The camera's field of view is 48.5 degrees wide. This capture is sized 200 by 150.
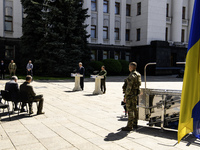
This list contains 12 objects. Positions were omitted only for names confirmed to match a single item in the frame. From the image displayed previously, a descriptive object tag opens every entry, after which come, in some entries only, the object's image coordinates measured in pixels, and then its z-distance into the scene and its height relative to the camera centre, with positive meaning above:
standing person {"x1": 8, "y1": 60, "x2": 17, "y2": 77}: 22.03 -0.31
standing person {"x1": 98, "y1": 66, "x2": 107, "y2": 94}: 13.52 -0.97
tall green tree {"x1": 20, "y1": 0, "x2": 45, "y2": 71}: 25.20 +4.05
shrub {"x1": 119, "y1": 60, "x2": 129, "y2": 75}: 32.50 -0.01
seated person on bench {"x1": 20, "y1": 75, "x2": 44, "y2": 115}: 7.34 -0.89
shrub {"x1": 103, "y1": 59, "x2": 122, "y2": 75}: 30.23 -0.15
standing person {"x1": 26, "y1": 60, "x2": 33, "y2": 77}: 20.00 -0.40
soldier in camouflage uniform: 5.81 -0.71
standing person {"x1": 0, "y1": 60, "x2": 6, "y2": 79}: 21.10 -0.59
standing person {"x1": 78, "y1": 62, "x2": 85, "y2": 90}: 14.54 -0.36
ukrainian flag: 2.88 -0.24
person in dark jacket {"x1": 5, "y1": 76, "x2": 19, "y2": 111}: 7.39 -0.85
